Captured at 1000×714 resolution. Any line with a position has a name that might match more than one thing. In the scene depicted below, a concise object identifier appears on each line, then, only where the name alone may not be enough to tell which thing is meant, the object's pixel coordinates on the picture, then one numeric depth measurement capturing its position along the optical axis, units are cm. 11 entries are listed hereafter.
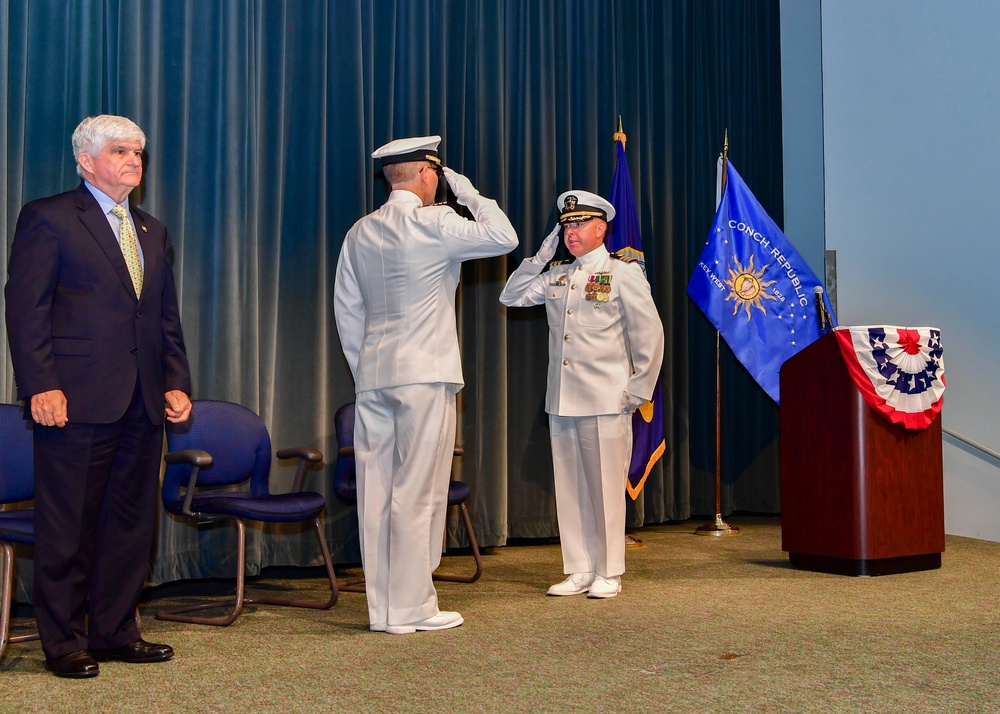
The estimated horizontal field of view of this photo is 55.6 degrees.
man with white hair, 273
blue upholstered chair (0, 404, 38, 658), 322
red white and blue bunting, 431
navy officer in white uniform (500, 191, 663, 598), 404
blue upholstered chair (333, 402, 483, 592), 415
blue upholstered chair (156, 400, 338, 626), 348
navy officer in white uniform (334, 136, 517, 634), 331
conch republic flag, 584
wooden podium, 430
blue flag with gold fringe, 555
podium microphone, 583
